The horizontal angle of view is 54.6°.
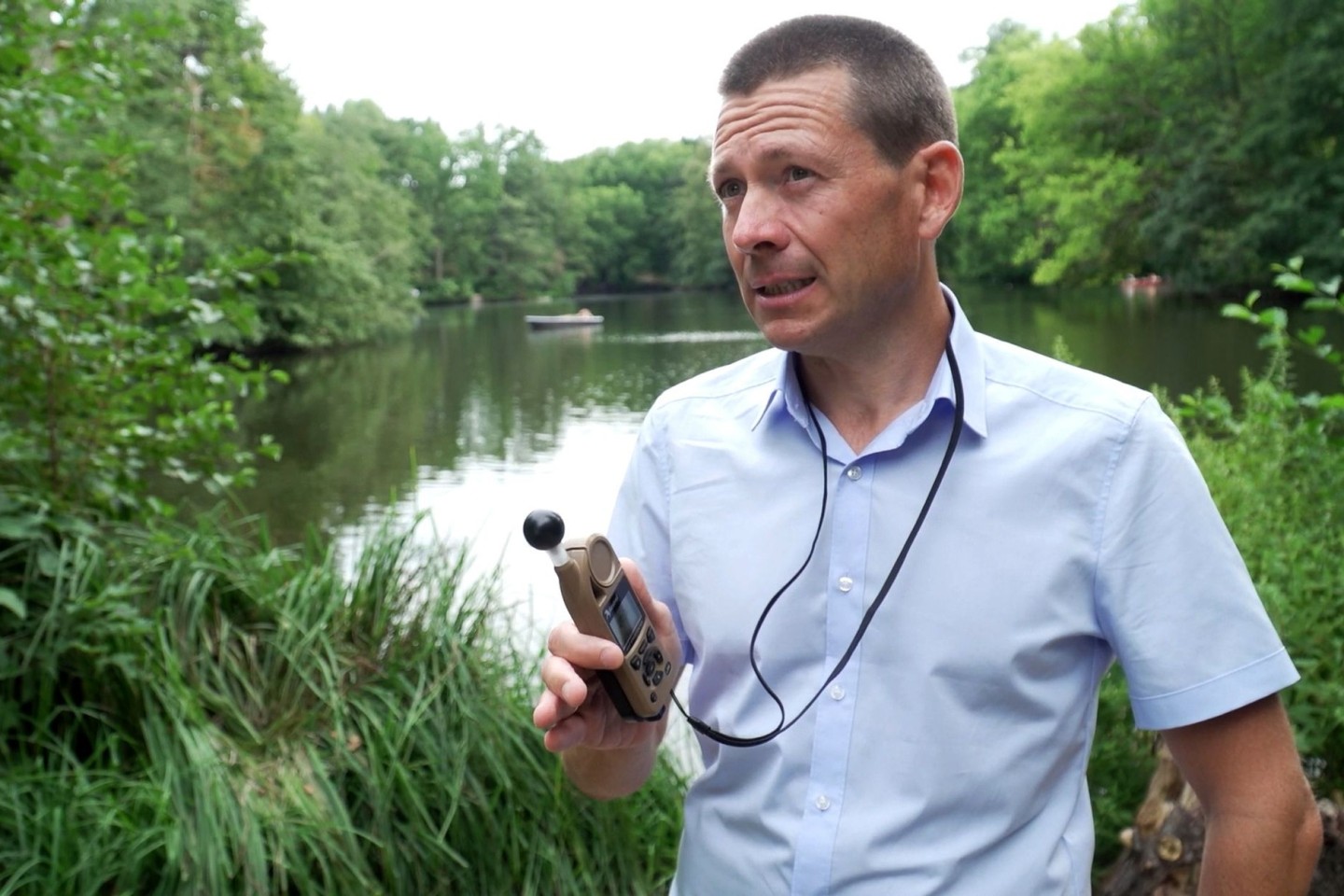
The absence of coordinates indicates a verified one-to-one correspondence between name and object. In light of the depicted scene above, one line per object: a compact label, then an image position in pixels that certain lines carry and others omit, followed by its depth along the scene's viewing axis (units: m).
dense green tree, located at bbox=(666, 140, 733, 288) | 62.41
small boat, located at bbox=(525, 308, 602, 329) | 38.94
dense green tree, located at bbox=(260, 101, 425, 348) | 28.52
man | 1.47
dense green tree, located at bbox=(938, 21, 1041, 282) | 41.69
